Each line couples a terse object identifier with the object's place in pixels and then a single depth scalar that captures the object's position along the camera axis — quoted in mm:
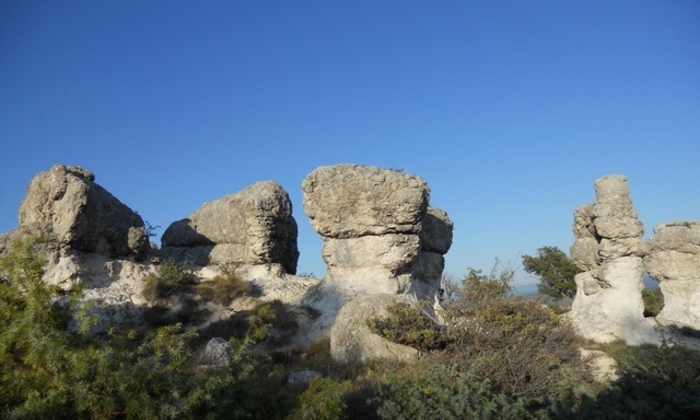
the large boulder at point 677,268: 13961
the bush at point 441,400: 6336
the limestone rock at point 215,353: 8405
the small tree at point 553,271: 27891
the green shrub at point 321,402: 4898
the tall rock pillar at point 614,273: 13344
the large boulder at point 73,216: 14703
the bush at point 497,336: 8562
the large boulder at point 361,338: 10453
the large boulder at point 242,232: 17641
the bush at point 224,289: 15675
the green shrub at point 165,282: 15242
